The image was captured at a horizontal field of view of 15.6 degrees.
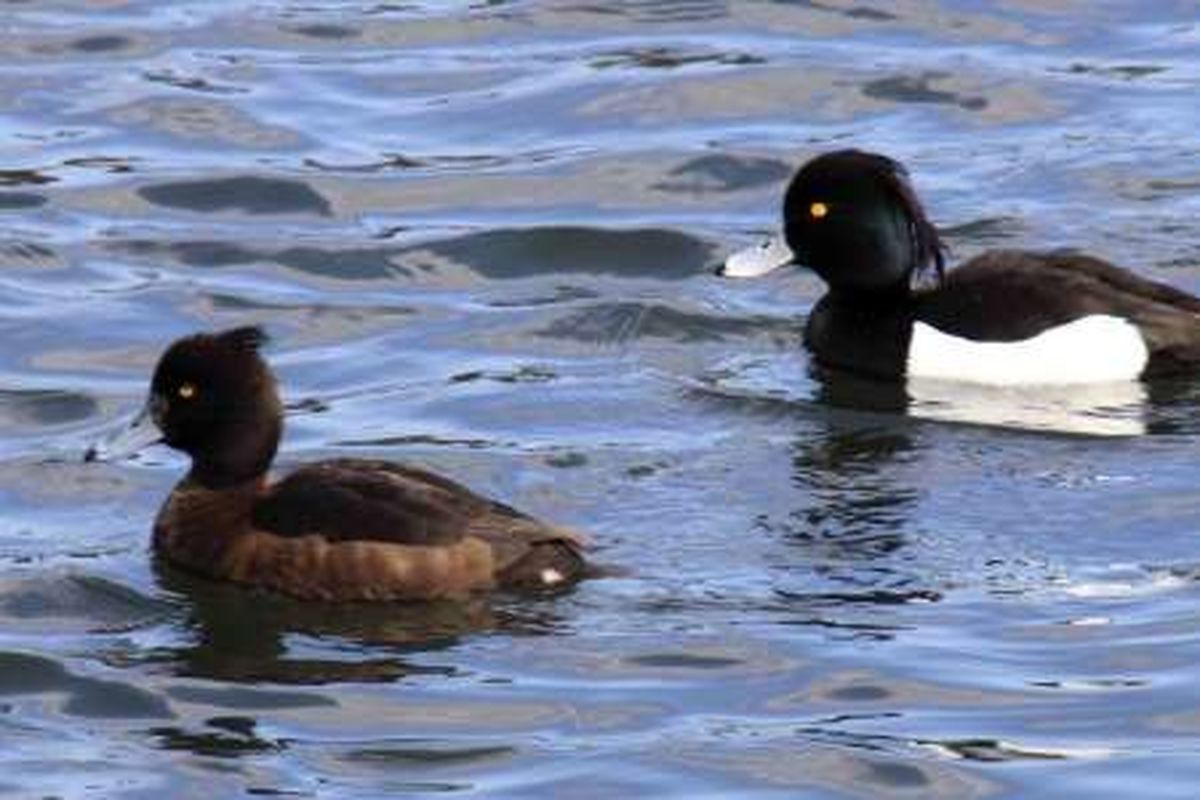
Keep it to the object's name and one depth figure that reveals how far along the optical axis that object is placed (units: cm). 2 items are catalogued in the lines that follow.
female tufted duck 1264
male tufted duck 1560
